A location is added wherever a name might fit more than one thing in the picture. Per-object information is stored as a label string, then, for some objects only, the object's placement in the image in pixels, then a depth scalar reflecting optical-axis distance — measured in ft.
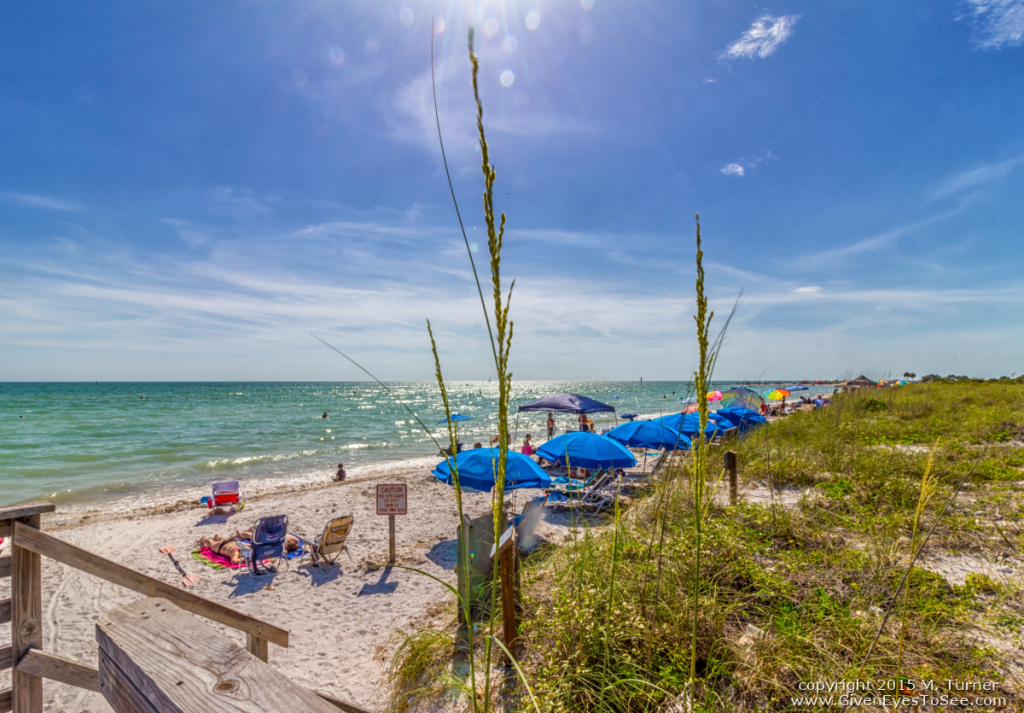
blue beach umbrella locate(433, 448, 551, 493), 25.99
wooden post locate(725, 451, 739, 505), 19.29
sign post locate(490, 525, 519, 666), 10.05
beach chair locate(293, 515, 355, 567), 26.55
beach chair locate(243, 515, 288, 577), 25.88
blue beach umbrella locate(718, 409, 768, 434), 48.86
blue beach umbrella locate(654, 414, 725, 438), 34.87
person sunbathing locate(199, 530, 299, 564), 27.27
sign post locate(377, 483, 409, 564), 26.37
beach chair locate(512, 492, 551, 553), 16.79
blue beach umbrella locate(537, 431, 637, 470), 31.71
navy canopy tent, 44.62
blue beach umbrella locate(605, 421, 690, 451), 36.96
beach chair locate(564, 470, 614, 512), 31.17
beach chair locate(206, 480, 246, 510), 39.50
